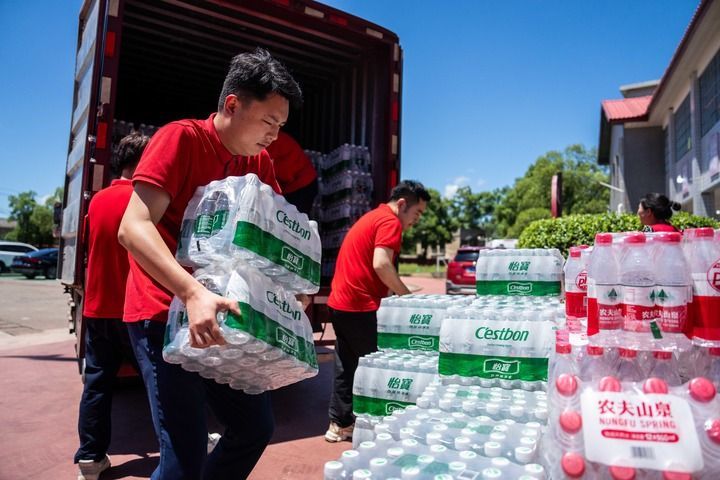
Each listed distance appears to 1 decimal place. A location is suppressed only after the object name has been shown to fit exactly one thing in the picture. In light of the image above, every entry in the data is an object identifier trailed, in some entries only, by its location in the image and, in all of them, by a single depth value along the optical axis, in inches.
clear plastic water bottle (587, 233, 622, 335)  64.6
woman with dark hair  191.6
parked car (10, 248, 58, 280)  959.6
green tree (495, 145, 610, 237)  1648.1
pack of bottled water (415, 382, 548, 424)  82.0
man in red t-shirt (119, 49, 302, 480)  67.7
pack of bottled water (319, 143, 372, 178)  240.4
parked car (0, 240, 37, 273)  1004.6
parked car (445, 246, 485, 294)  566.9
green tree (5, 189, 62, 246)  2395.4
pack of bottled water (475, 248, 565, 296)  137.9
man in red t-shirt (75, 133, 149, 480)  129.5
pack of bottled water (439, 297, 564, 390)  99.4
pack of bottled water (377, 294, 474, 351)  138.2
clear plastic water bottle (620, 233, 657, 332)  62.0
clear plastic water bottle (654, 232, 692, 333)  61.3
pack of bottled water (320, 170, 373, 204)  237.3
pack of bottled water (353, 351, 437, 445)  123.8
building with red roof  484.4
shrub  336.5
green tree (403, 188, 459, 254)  2287.2
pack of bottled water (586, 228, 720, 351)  61.5
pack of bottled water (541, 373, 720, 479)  49.8
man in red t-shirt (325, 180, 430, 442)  163.9
